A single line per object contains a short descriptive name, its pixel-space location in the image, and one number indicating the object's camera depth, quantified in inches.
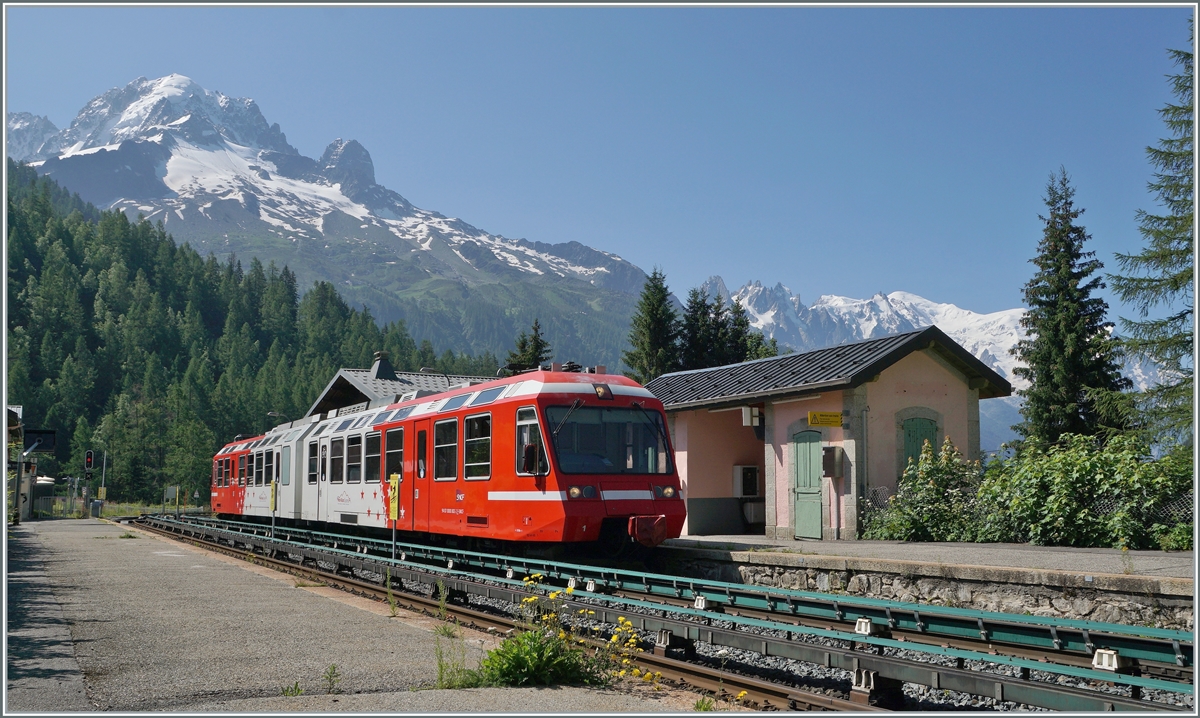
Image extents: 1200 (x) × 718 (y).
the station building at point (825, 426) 708.7
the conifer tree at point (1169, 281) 933.2
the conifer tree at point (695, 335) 2359.7
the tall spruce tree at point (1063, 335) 1603.1
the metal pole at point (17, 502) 1301.2
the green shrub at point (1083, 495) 533.3
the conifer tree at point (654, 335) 2304.4
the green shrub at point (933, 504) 652.7
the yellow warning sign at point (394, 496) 589.0
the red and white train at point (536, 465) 507.8
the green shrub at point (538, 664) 281.6
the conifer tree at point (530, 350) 2292.9
